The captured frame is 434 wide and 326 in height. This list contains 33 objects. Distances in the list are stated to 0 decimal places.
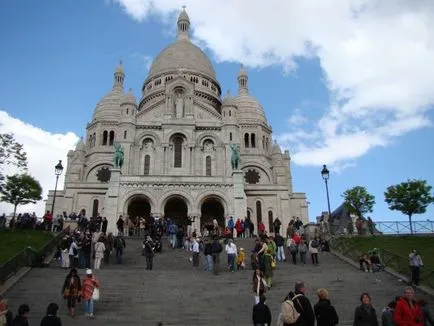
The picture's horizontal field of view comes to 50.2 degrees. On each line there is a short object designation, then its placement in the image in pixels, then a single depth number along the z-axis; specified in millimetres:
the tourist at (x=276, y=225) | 27656
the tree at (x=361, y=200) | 53750
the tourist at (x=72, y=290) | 12828
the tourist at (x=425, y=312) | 8789
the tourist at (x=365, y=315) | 8219
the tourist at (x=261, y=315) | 9453
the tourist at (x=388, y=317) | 9328
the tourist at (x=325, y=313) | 7961
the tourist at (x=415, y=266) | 16109
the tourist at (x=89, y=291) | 12664
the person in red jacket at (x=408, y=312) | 8398
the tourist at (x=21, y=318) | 8578
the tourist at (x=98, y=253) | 19386
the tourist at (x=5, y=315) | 8734
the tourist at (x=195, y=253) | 20703
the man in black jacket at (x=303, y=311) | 7961
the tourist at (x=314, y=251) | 21047
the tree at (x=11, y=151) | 28203
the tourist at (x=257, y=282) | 12557
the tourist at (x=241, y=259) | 19781
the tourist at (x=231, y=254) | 19203
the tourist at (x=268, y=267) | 15750
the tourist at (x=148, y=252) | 19484
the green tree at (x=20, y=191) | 42219
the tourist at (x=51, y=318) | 8452
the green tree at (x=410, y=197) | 43781
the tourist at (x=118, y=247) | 21392
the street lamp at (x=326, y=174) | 28000
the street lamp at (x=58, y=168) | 29469
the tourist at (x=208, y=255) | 18975
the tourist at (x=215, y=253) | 18500
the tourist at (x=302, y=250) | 21469
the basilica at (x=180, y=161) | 36500
